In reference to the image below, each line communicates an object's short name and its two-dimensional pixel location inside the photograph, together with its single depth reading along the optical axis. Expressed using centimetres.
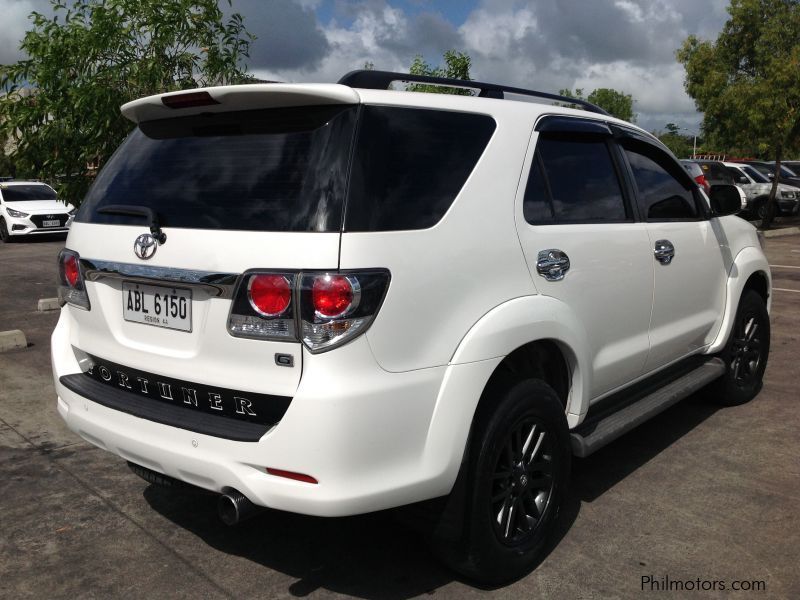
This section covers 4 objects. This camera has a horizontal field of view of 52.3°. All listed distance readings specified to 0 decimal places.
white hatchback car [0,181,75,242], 1959
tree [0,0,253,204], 730
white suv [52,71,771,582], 262
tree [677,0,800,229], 1973
